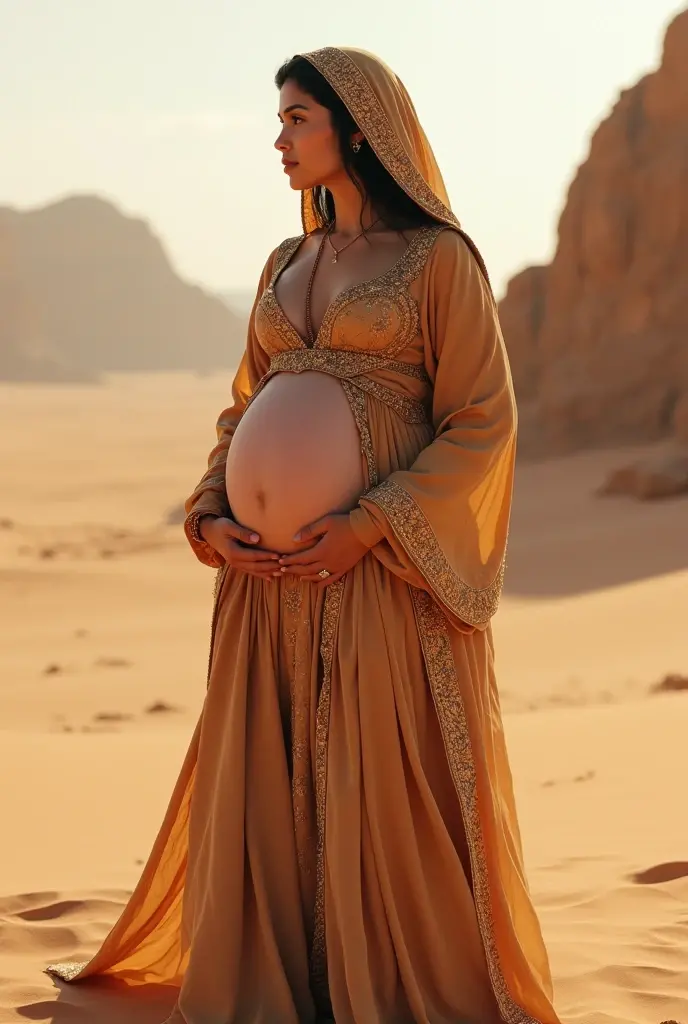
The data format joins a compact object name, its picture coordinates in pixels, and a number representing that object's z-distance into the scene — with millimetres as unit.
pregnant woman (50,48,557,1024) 3373
